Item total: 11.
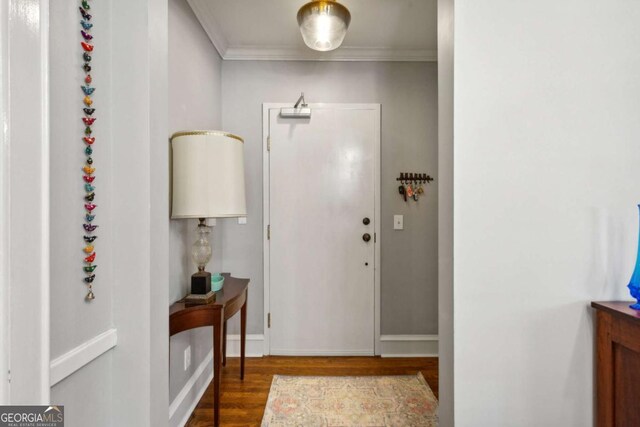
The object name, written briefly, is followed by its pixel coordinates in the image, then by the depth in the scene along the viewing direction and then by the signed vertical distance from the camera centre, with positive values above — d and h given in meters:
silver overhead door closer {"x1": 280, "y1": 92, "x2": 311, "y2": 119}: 2.58 +0.88
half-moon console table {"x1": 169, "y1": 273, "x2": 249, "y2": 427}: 1.56 -0.54
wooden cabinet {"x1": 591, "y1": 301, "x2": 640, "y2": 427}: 1.02 -0.53
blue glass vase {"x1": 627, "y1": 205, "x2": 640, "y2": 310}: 1.04 -0.25
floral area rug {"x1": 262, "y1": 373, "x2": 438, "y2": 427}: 1.81 -1.22
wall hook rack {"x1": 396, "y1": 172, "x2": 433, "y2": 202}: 2.65 +0.28
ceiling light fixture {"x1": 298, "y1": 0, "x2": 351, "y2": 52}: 1.71 +1.12
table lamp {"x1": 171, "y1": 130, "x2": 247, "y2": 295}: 1.62 +0.20
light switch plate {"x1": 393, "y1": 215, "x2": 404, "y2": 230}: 2.65 -0.07
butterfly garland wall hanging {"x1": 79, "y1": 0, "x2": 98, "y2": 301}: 0.98 +0.21
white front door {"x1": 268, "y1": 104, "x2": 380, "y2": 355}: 2.62 -0.18
